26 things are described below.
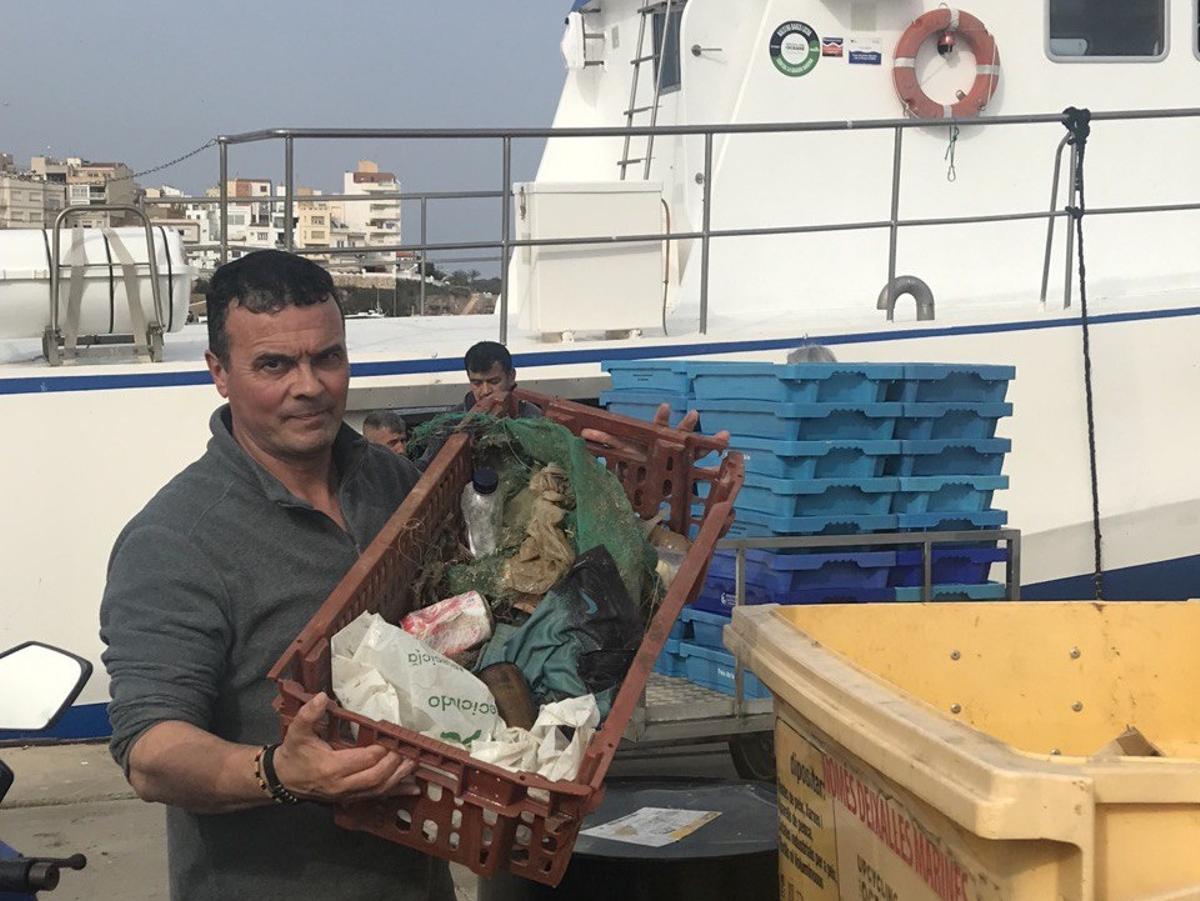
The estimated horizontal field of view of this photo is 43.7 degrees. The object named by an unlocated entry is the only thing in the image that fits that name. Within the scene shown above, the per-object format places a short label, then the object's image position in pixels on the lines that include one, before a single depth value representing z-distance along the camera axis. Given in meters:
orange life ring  8.01
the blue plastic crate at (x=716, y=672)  5.24
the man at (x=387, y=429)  5.67
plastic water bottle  2.77
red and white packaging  2.46
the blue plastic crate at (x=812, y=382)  5.26
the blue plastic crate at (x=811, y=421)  5.25
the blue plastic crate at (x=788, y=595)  5.33
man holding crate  2.15
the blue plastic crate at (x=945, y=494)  5.45
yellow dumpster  1.95
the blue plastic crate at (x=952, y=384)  5.43
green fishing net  2.61
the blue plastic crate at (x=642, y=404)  5.74
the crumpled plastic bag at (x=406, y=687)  2.15
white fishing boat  6.12
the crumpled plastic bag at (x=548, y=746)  2.13
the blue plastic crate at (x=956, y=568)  5.48
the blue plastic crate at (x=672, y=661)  5.49
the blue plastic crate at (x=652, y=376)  5.73
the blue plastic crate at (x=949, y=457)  5.46
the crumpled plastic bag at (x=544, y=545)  2.61
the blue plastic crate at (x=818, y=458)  5.25
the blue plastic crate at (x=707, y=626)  5.33
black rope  6.58
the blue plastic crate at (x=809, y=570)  5.27
